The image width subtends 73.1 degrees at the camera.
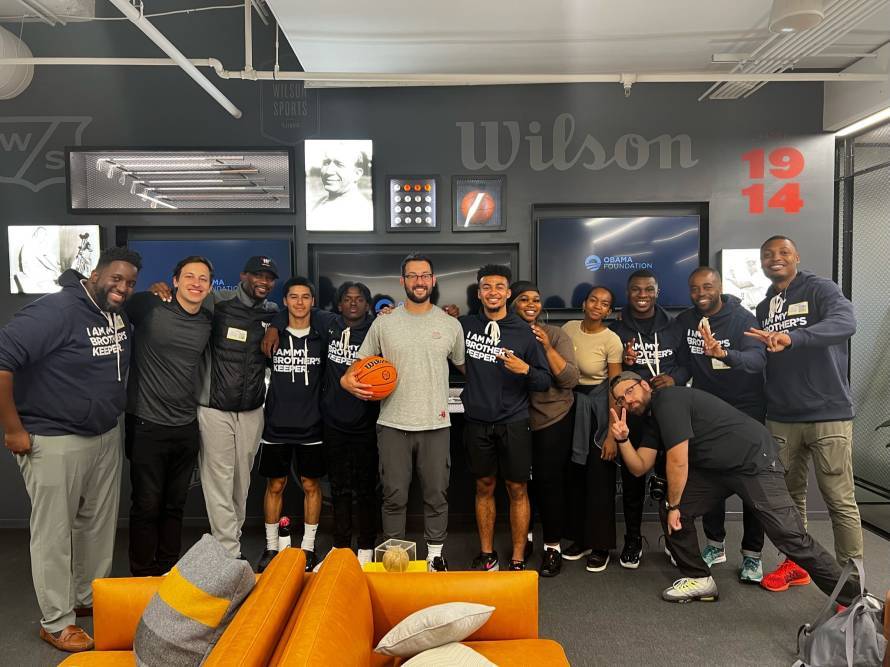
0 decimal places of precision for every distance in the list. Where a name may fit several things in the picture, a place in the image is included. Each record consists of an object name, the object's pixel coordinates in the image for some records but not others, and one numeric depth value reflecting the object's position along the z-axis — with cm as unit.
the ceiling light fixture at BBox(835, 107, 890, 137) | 422
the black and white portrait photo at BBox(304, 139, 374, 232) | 445
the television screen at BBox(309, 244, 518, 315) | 449
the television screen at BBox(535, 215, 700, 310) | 452
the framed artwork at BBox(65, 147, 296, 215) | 443
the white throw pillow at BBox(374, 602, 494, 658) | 176
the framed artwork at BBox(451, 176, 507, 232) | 448
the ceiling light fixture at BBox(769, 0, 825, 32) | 269
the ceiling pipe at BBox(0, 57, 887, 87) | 379
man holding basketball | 338
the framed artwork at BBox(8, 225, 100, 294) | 439
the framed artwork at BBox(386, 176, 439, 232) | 445
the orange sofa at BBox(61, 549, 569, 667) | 151
